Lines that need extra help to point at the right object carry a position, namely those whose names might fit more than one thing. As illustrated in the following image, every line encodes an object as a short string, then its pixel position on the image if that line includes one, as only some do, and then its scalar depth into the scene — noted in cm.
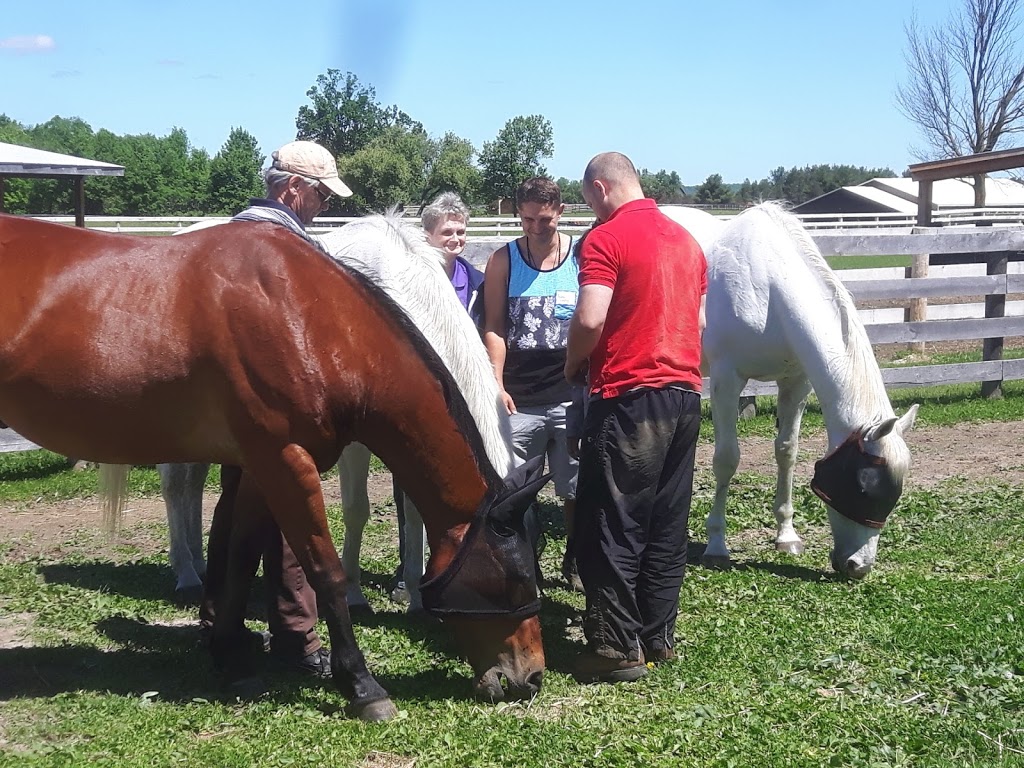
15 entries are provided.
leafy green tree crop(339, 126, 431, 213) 4378
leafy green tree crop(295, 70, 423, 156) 5734
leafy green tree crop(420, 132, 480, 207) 4659
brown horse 372
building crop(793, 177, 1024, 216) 4269
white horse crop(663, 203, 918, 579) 517
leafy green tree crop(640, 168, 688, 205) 4287
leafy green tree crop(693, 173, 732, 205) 5589
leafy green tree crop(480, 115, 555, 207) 4931
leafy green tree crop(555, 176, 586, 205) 4694
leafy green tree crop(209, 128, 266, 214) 5037
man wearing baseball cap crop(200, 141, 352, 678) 429
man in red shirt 406
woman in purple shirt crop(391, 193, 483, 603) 520
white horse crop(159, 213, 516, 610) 400
